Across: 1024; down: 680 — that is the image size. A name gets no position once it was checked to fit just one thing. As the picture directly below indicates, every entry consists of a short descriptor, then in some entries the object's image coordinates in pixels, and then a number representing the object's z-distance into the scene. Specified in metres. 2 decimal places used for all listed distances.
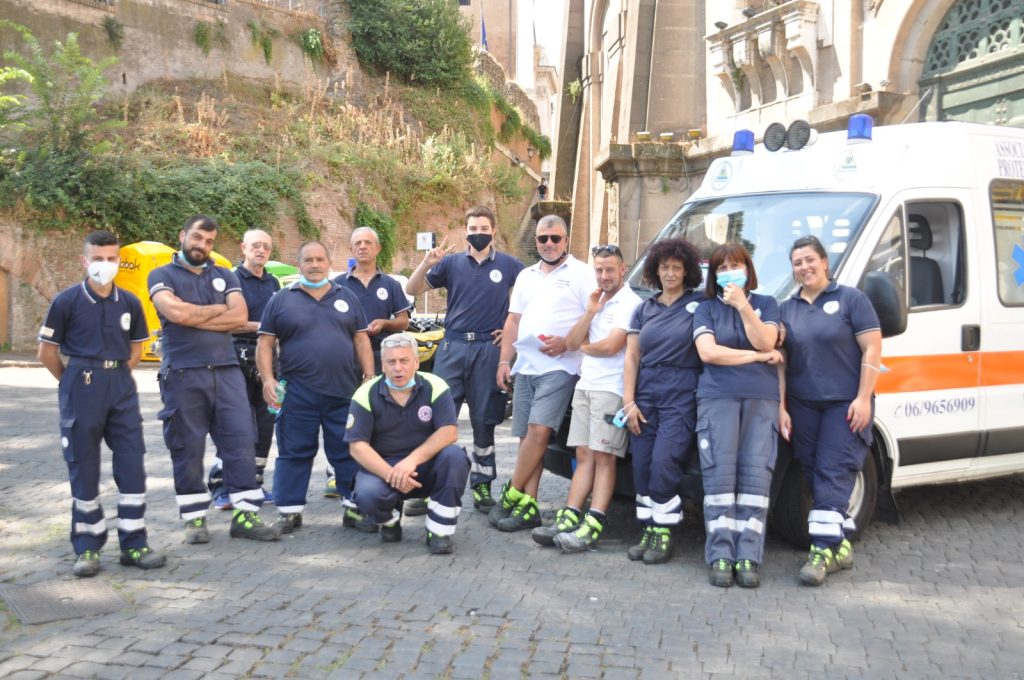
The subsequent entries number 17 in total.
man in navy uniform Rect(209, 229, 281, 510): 7.15
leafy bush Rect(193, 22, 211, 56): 30.66
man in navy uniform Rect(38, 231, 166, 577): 5.43
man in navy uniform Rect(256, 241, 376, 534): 6.41
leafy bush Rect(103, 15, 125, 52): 28.09
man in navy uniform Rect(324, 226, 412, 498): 7.23
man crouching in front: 5.90
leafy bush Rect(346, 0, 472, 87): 35.88
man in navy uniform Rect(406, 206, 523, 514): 6.96
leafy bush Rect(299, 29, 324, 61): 34.06
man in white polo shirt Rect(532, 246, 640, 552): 5.94
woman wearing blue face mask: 5.34
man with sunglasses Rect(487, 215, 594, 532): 6.34
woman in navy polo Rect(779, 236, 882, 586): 5.35
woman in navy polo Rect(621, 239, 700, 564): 5.64
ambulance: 5.93
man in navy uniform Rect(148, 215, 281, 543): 6.00
